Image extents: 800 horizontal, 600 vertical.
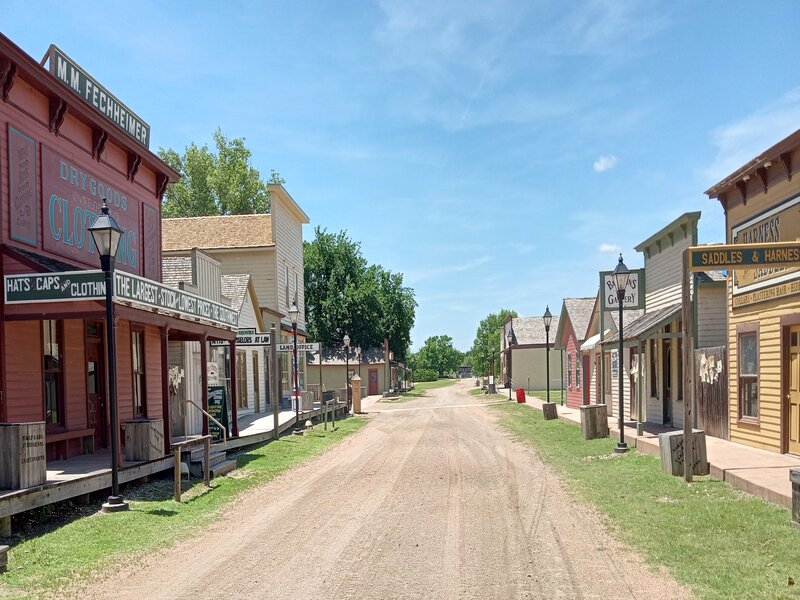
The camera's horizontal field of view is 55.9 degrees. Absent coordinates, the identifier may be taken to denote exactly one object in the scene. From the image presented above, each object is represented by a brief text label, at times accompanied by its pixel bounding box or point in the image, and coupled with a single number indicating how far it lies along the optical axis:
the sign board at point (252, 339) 19.99
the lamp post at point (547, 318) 32.38
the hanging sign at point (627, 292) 22.88
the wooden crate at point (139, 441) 12.66
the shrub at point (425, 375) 130.75
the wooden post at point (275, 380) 20.61
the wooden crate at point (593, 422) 19.22
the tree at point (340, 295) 55.72
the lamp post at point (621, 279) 16.53
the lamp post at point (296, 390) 23.03
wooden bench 12.30
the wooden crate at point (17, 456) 9.04
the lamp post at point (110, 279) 10.23
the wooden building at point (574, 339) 33.15
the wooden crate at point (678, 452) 11.92
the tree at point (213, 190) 55.47
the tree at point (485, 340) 103.89
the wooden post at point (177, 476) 11.47
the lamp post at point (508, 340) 59.47
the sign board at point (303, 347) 23.78
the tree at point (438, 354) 143.50
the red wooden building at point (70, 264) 10.96
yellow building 13.16
